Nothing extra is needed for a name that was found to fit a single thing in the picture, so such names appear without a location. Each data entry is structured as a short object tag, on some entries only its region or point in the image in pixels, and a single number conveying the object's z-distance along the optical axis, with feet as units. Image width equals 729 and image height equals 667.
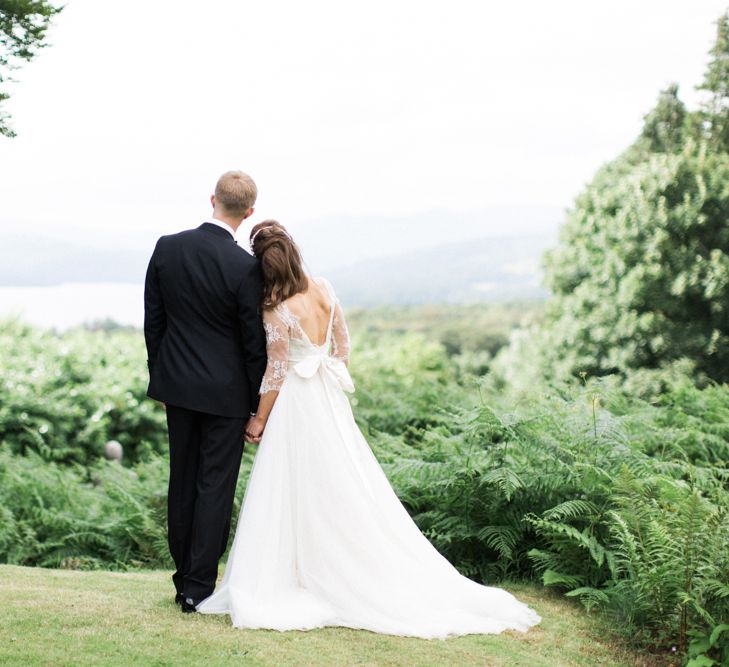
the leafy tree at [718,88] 63.98
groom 15.66
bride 15.76
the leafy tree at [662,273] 56.80
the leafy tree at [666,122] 72.08
